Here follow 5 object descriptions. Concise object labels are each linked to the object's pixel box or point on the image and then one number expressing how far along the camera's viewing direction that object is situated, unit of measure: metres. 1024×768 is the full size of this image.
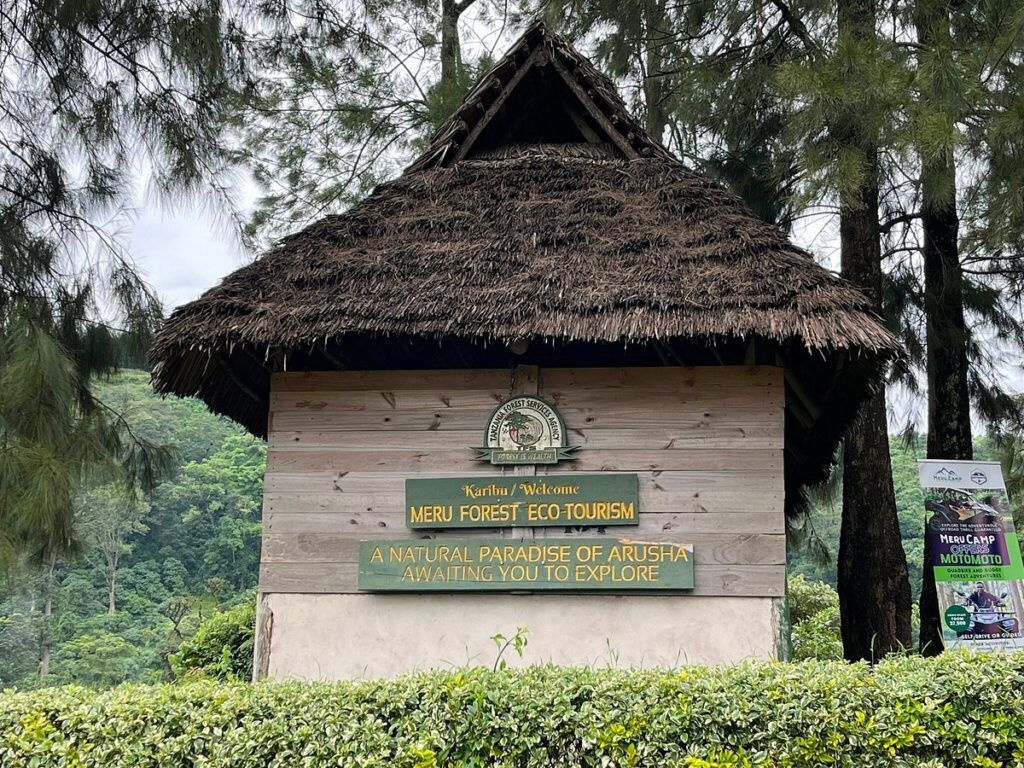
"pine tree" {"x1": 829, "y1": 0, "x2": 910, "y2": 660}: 9.48
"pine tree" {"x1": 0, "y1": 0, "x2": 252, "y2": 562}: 8.54
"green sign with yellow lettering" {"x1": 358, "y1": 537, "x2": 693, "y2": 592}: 5.74
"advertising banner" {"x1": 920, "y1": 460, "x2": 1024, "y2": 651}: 6.37
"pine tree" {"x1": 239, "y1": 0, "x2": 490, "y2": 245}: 13.66
